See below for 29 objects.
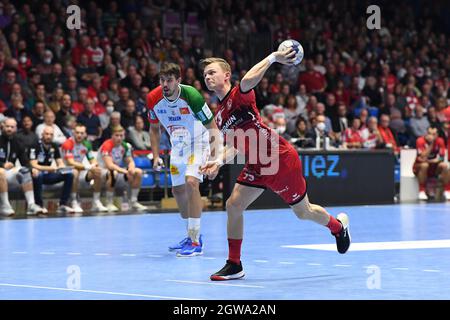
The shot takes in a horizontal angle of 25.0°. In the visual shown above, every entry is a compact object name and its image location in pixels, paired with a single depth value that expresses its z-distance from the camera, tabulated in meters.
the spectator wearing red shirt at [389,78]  26.35
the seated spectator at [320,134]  19.97
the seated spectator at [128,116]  19.70
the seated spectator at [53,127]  17.89
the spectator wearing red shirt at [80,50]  21.05
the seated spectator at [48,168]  17.39
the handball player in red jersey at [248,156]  9.12
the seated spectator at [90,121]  19.12
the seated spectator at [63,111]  18.88
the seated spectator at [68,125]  18.77
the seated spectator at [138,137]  19.52
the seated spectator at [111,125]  18.69
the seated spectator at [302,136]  20.14
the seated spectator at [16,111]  18.36
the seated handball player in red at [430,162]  21.53
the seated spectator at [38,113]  18.31
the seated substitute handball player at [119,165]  18.17
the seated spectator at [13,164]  17.20
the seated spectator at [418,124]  24.05
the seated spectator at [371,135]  21.31
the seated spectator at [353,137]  21.06
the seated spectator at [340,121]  22.61
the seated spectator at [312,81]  24.61
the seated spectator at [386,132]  22.57
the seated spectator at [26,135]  17.38
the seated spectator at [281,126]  20.11
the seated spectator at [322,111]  21.92
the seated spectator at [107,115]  19.81
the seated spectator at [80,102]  19.42
